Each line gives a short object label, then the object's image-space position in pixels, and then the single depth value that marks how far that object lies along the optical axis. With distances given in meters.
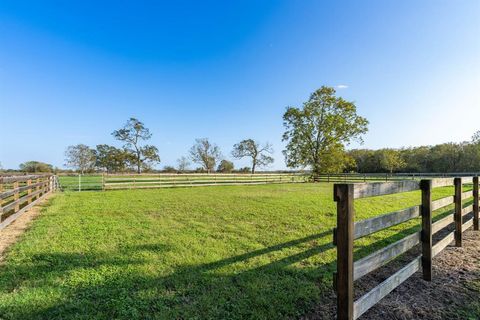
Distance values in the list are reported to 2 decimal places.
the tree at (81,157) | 48.88
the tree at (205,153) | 44.31
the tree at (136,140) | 38.42
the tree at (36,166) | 42.70
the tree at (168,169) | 42.87
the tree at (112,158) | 42.12
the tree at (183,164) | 46.62
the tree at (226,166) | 46.99
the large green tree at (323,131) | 28.56
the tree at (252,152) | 44.38
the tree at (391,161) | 40.19
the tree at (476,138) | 36.37
